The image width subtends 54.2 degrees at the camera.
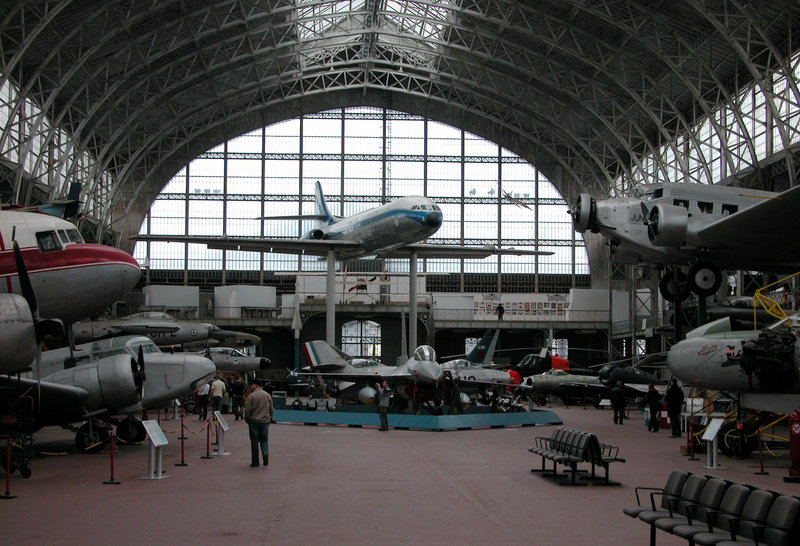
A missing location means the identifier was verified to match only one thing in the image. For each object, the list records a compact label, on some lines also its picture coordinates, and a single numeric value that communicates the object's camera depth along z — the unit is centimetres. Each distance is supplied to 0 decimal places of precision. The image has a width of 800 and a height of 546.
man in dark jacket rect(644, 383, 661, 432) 2619
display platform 2611
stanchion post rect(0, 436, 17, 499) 1177
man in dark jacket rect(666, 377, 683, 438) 2416
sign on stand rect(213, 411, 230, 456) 1731
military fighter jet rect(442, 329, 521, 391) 4028
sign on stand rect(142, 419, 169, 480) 1345
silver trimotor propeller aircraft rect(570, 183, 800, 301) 2273
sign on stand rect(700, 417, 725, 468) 1484
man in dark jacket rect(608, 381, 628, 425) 3072
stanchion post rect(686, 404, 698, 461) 1782
